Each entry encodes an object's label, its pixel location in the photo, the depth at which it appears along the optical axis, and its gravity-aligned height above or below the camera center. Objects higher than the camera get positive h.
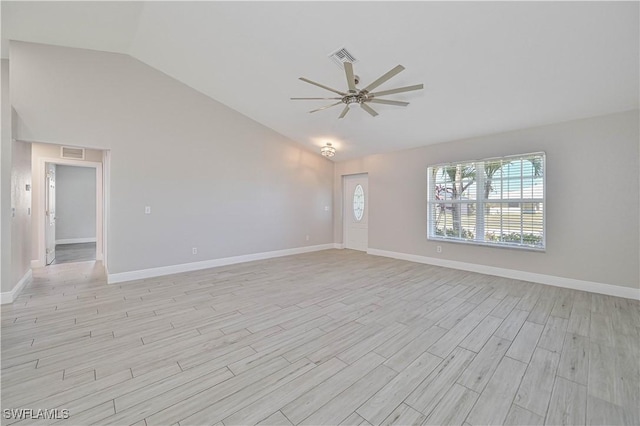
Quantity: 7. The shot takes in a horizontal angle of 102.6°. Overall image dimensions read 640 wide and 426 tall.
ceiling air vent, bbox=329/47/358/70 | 3.28 +2.05
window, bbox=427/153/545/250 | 4.27 +0.20
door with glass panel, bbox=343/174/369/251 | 7.30 +0.00
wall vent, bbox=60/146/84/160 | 5.16 +1.20
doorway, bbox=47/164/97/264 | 8.37 +0.16
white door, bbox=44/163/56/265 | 5.27 -0.12
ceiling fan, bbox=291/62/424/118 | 2.66 +1.49
